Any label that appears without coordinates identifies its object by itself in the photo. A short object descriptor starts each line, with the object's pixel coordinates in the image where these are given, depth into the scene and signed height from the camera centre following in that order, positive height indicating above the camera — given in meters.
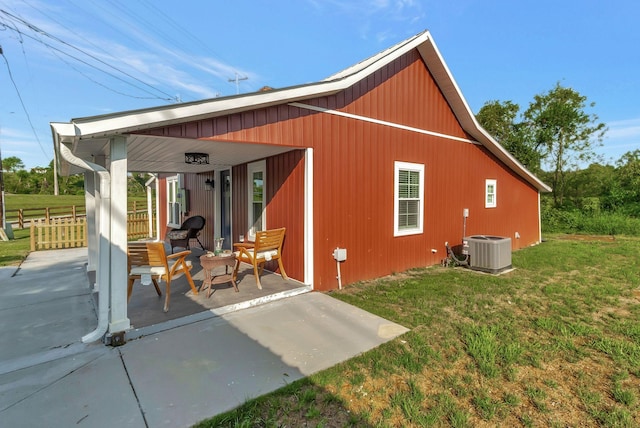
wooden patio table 4.20 -0.80
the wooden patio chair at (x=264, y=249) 4.60 -0.66
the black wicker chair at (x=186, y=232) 7.37 -0.56
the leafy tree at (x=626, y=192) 15.07 +0.83
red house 3.72 +0.90
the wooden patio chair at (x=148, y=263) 3.69 -0.68
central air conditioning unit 6.24 -1.00
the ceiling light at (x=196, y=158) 5.23 +0.95
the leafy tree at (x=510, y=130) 17.42 +4.91
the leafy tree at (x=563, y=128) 16.44 +4.55
